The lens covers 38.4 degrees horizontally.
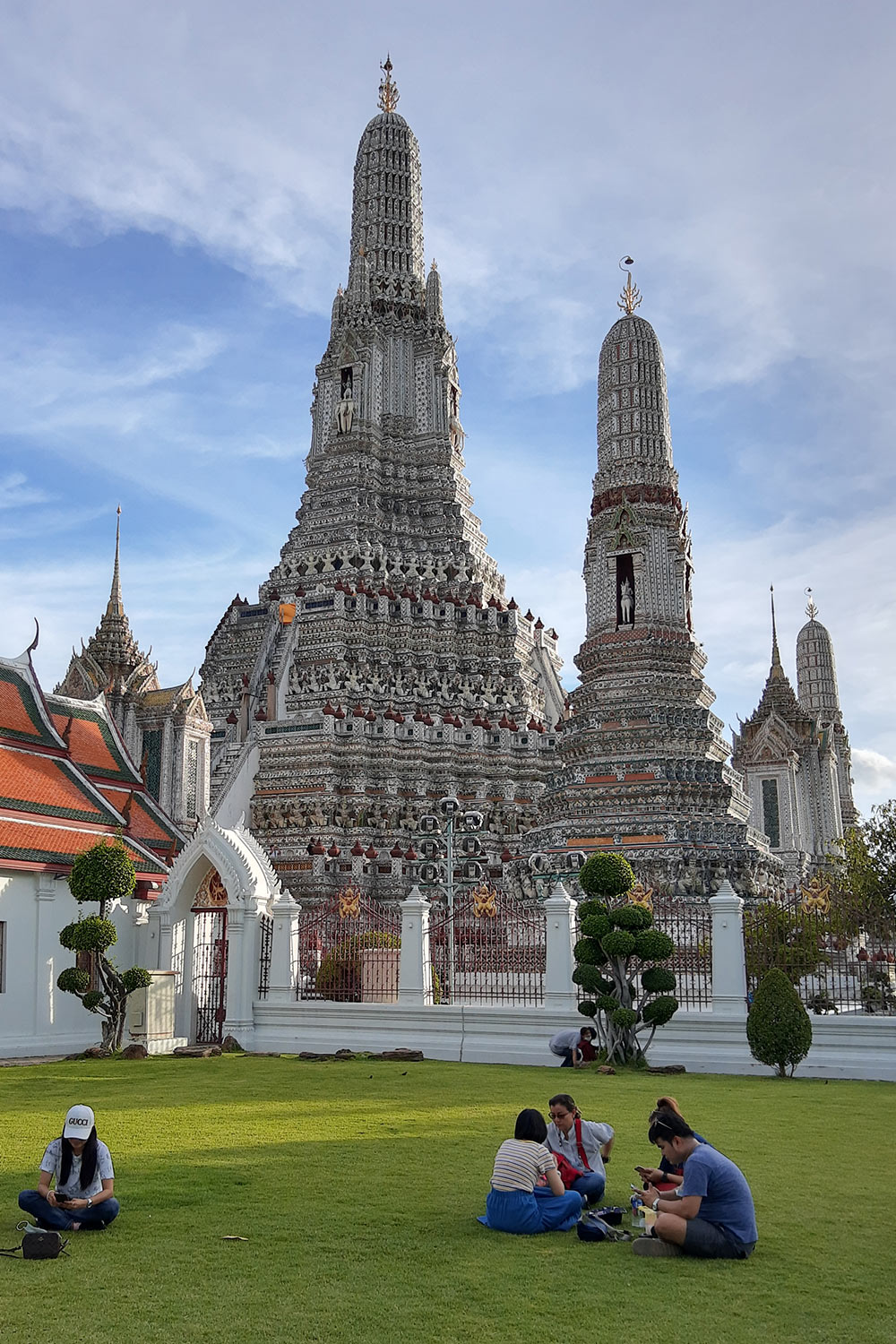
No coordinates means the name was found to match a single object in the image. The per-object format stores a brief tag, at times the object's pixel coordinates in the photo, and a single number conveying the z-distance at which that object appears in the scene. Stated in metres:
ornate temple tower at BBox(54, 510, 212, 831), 41.88
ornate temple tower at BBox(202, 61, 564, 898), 40.16
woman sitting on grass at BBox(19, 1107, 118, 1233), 7.98
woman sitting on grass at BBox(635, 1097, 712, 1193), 8.18
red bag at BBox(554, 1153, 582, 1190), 8.95
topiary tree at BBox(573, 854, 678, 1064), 17.44
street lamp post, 36.78
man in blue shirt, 7.53
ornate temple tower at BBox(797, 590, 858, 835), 66.25
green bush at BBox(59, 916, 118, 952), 19.55
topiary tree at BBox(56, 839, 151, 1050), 19.62
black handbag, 7.52
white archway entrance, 21.14
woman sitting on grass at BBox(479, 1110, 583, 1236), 8.14
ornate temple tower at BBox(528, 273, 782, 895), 32.66
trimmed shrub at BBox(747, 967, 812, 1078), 16.28
